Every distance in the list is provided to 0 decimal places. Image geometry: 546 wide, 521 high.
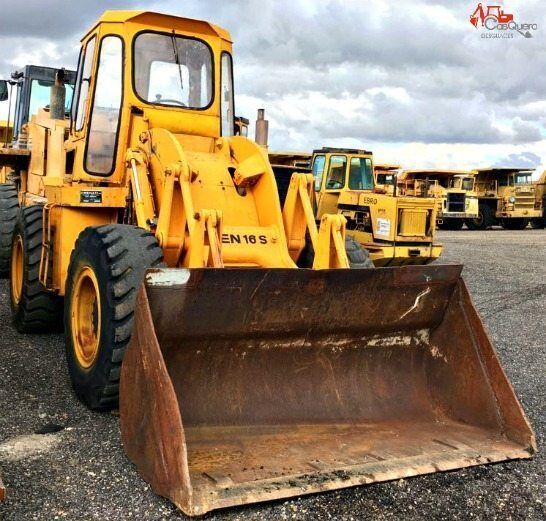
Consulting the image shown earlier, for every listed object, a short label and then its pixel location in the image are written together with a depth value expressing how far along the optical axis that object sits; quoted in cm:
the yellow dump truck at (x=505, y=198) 3125
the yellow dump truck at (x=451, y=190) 2905
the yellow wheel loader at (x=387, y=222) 1320
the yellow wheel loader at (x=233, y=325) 344
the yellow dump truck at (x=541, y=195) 3166
